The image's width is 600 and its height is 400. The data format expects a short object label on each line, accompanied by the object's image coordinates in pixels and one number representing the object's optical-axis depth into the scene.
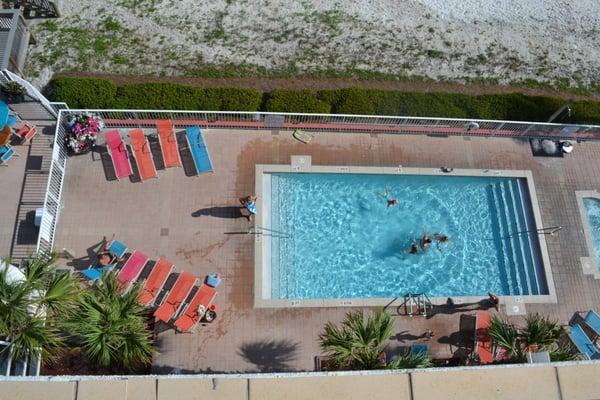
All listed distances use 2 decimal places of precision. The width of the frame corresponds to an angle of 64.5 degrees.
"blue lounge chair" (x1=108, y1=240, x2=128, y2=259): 18.89
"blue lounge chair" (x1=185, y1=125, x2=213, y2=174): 20.69
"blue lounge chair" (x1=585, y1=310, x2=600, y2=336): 19.34
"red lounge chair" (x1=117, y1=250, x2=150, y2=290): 18.52
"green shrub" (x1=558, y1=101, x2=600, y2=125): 23.95
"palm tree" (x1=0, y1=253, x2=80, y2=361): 13.73
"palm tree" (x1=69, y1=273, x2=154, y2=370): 14.77
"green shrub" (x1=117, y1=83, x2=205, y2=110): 22.45
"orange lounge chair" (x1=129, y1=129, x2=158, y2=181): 20.35
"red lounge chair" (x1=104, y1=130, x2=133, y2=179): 20.23
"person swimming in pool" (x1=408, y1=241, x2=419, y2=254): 20.77
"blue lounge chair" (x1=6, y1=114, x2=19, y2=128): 20.19
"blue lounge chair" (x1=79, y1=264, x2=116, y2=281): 18.34
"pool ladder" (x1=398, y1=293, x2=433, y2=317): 19.33
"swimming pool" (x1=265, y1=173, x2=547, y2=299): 20.30
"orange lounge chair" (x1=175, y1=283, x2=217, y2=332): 17.94
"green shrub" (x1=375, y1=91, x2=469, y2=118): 23.34
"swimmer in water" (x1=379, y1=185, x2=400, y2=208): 21.50
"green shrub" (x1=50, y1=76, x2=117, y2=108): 22.28
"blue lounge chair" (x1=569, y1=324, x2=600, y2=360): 18.75
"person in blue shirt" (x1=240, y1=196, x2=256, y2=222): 19.81
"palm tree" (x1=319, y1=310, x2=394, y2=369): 15.42
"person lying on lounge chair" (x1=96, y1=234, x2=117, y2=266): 18.73
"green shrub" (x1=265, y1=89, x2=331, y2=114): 22.86
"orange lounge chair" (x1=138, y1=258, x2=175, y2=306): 18.23
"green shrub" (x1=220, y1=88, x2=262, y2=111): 22.75
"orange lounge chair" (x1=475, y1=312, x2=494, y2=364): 18.48
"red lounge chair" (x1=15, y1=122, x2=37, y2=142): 20.48
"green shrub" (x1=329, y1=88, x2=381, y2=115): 23.09
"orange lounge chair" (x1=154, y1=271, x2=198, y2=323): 18.00
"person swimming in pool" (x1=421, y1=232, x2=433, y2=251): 20.80
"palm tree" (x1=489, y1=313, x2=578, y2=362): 16.16
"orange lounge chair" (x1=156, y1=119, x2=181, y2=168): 20.67
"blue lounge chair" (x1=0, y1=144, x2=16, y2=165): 20.10
